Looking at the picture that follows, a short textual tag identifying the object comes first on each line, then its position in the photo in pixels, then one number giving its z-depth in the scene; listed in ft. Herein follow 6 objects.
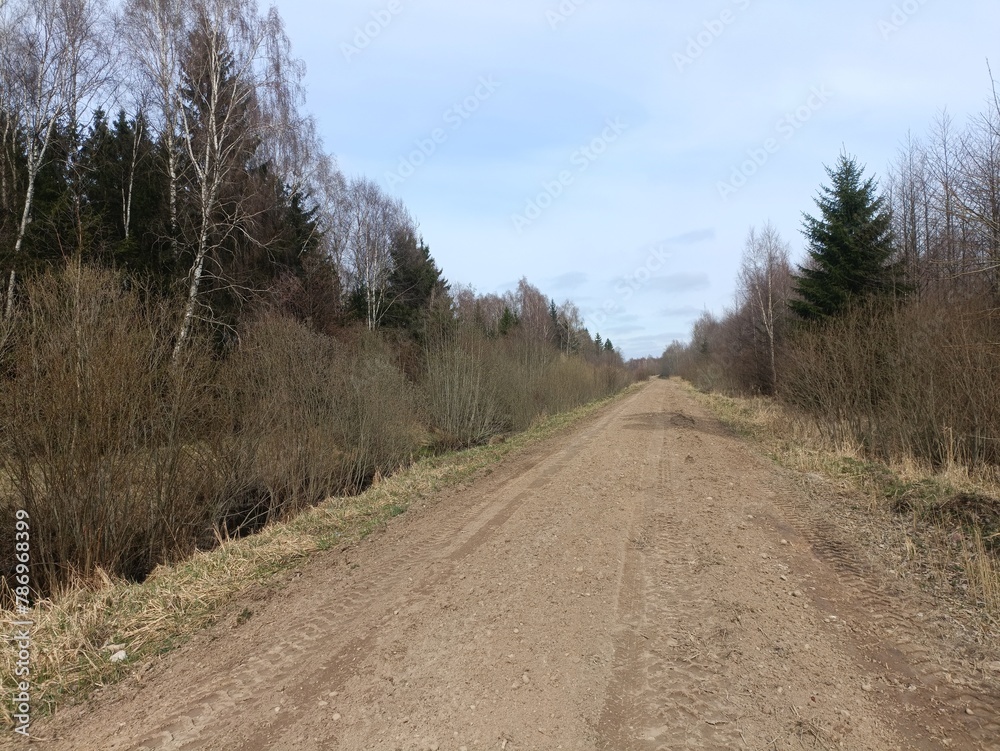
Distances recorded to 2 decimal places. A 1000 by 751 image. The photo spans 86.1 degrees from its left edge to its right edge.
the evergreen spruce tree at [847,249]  66.39
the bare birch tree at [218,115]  52.08
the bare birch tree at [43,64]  55.42
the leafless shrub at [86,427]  19.35
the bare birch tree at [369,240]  103.04
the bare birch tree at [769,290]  113.91
